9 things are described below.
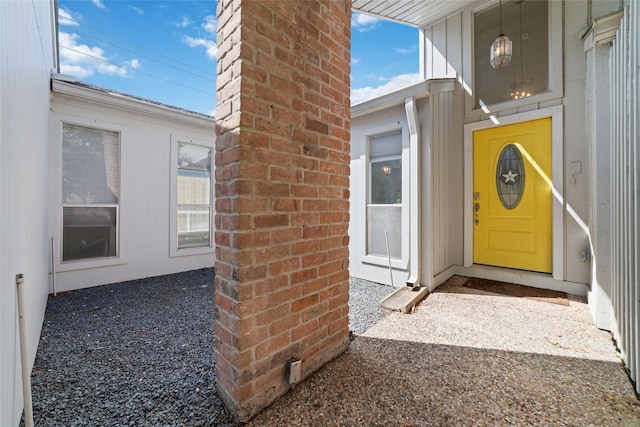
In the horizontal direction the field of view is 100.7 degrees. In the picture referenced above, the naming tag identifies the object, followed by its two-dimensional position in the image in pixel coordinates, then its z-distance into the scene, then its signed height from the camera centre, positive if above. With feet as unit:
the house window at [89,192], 12.23 +1.08
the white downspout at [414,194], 11.39 +0.89
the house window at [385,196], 12.55 +0.88
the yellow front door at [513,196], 11.80 +0.86
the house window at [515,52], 12.18 +7.90
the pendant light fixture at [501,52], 11.52 +7.13
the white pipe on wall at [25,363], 3.69 -2.08
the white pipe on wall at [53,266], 11.39 -2.27
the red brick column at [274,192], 4.36 +0.42
